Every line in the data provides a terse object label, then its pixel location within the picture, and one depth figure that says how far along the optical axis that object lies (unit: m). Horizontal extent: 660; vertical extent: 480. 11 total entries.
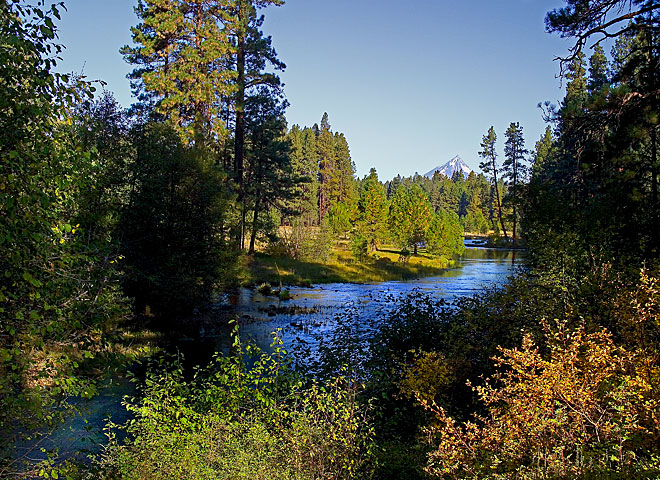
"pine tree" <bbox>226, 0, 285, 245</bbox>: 29.11
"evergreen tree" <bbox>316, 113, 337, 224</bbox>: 81.31
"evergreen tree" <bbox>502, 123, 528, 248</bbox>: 63.56
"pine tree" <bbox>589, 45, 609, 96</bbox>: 32.88
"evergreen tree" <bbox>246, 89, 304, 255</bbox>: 34.84
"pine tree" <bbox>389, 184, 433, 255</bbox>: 52.81
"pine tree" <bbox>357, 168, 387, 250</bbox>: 53.72
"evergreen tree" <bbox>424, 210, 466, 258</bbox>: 48.03
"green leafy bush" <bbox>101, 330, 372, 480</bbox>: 5.14
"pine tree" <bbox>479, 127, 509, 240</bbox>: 65.94
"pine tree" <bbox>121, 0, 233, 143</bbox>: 24.73
